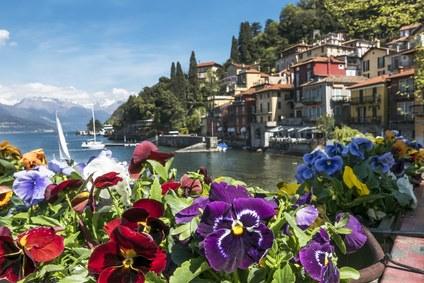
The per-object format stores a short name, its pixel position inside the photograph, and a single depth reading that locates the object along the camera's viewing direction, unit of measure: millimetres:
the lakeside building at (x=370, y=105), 42594
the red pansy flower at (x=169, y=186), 1463
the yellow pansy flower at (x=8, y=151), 2297
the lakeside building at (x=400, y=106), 38969
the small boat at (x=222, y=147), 61184
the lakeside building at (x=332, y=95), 49219
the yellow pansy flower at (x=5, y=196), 1623
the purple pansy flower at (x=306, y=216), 1277
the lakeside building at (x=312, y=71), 53438
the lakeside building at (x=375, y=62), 51188
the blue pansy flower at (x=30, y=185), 1492
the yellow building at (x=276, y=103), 58241
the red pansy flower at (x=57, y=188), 1439
